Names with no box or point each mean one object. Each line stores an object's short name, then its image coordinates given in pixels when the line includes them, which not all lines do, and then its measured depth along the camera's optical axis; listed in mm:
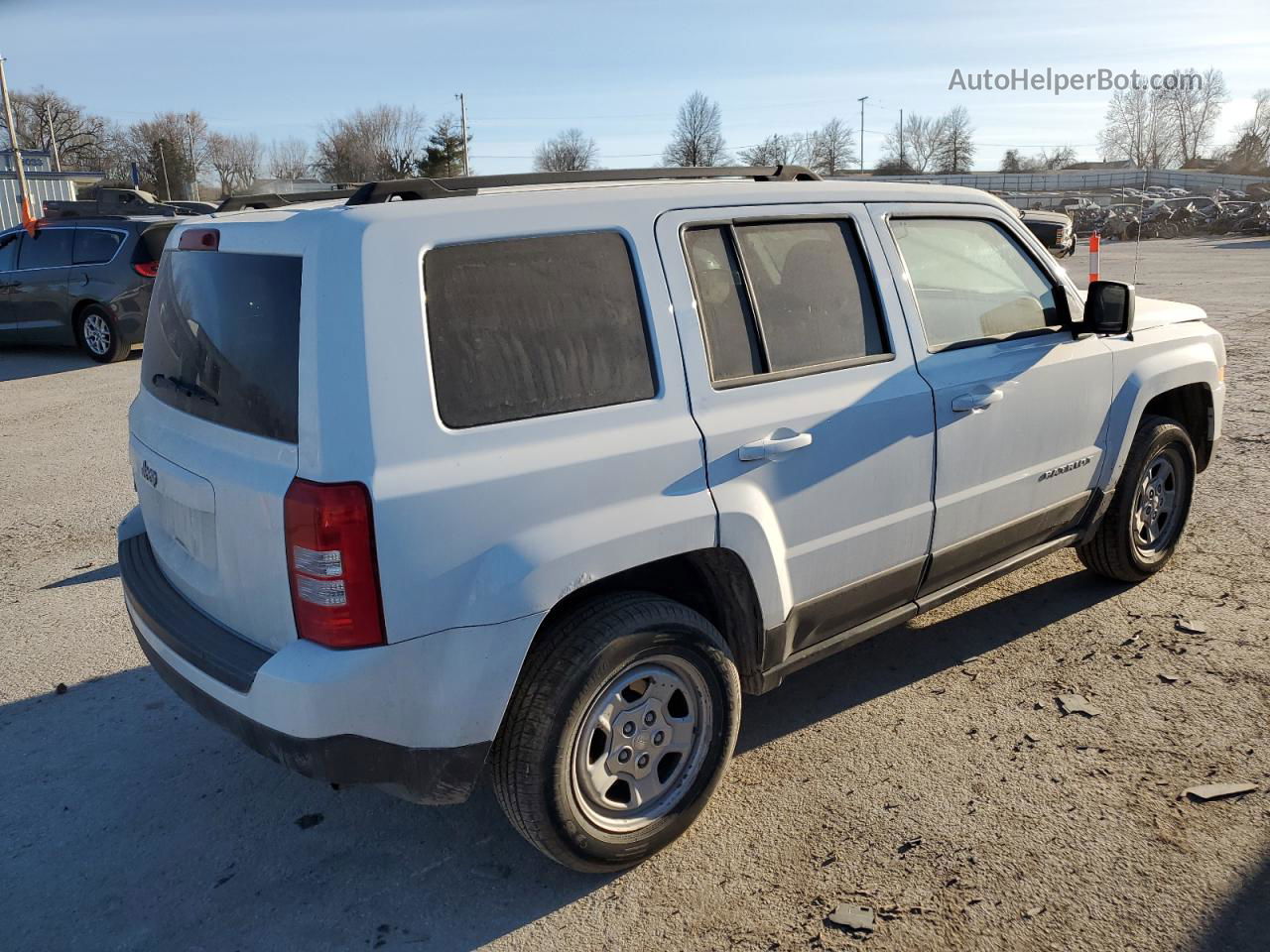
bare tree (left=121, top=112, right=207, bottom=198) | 70938
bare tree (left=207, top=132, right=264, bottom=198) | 102188
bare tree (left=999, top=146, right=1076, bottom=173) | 94625
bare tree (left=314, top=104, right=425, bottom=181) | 67500
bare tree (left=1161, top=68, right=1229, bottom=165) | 99625
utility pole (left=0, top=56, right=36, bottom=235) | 33994
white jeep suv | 2574
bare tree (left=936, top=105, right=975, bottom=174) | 96125
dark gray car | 12492
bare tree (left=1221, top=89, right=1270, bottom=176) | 85500
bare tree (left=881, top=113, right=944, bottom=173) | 97625
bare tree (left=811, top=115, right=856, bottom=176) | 74300
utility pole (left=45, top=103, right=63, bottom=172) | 78875
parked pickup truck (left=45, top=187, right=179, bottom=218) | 15820
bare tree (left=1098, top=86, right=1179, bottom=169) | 102062
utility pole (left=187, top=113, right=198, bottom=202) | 69750
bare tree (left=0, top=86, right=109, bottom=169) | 86625
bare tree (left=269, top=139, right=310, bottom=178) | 87938
